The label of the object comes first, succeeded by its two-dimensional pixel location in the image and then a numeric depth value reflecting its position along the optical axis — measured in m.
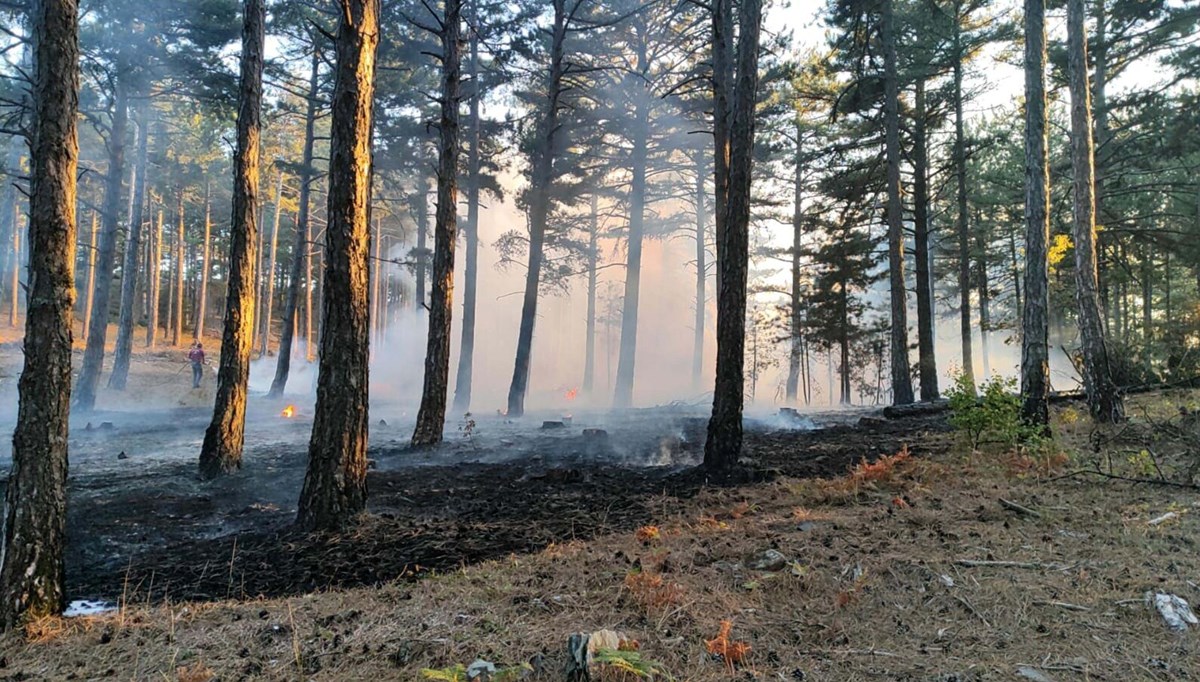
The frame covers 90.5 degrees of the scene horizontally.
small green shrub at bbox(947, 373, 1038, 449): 7.48
